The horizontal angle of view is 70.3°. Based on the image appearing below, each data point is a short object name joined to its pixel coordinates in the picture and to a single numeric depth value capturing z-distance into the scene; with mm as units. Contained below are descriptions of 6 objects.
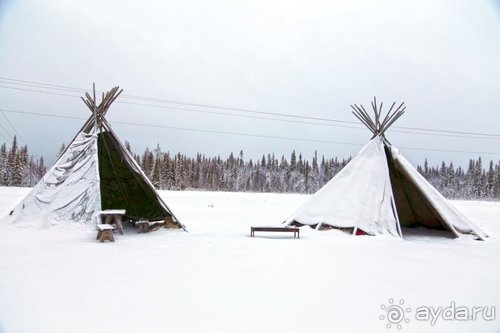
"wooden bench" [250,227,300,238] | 9475
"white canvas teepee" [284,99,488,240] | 10336
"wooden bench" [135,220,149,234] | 10008
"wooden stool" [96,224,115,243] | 7950
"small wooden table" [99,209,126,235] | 8945
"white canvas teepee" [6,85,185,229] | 9383
